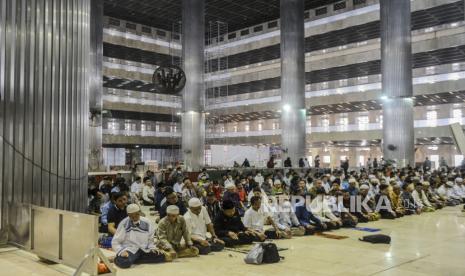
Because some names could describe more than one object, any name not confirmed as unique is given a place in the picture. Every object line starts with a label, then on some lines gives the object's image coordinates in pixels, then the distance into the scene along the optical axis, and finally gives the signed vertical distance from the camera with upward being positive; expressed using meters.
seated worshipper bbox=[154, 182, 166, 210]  12.34 -1.24
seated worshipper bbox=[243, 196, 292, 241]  9.03 -1.48
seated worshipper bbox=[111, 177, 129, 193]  10.68 -0.88
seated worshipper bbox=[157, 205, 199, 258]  7.57 -1.43
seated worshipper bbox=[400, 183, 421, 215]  14.20 -1.64
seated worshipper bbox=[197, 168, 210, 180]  18.45 -1.01
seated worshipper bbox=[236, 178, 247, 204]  14.06 -1.34
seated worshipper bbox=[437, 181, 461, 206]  16.48 -1.67
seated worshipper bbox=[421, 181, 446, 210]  15.22 -1.70
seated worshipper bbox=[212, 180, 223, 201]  14.12 -1.25
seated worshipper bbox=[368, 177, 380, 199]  13.50 -1.24
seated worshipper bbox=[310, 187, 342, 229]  10.85 -1.46
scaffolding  35.84 +7.64
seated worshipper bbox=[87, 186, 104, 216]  11.08 -1.26
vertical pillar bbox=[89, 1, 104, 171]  26.11 +4.25
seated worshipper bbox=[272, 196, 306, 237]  9.89 -1.55
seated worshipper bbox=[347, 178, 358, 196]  12.88 -1.12
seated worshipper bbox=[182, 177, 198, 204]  12.90 -1.18
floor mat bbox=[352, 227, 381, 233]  10.84 -1.95
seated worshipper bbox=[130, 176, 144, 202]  16.06 -1.34
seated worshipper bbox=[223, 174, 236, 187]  16.34 -1.06
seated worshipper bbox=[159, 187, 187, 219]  8.47 -1.02
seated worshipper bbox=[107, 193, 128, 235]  8.05 -1.09
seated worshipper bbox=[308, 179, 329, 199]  11.12 -1.05
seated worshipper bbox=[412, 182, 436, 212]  14.52 -1.66
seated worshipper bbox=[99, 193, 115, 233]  8.91 -1.42
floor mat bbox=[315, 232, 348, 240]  9.68 -1.91
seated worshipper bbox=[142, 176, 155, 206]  16.17 -1.54
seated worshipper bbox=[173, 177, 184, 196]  13.94 -1.13
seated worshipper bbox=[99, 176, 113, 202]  11.71 -0.99
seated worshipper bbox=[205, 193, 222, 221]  9.49 -1.20
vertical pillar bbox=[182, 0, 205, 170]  27.28 +4.26
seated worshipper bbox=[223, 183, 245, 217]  11.41 -1.14
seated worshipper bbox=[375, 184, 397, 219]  13.05 -1.64
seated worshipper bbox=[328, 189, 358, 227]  11.31 -1.51
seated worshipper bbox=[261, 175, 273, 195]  15.53 -1.26
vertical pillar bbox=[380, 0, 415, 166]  24.73 +3.69
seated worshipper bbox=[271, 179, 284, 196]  15.23 -1.35
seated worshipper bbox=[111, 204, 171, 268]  6.77 -1.43
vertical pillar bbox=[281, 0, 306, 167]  28.67 +4.56
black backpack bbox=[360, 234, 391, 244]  9.01 -1.80
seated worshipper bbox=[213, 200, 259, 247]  8.66 -1.51
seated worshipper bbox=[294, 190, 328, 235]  10.34 -1.58
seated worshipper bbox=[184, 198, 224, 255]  8.02 -1.39
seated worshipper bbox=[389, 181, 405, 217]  13.45 -1.58
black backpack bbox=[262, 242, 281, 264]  7.24 -1.68
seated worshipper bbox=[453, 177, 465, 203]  17.17 -1.54
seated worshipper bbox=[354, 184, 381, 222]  12.33 -1.71
